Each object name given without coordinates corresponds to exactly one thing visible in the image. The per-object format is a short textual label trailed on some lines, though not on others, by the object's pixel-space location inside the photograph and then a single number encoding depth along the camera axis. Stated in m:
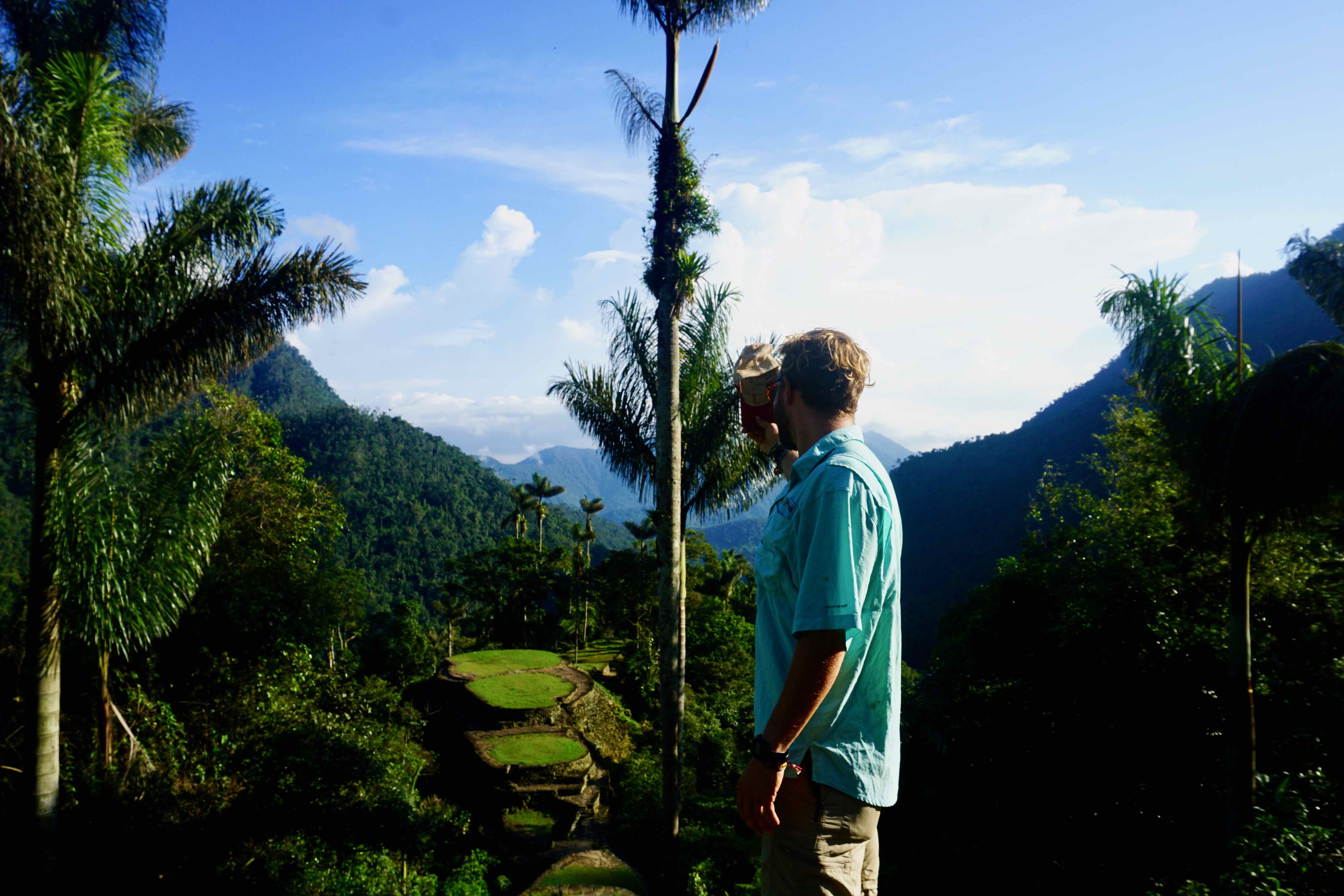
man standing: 1.64
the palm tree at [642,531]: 33.22
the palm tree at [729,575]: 36.59
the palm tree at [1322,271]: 10.66
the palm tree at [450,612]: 44.28
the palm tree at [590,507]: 43.53
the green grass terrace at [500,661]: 16.97
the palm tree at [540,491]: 47.12
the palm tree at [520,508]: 47.03
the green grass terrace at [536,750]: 13.09
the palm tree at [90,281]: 5.55
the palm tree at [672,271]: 8.43
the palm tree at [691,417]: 9.62
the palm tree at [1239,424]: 6.58
